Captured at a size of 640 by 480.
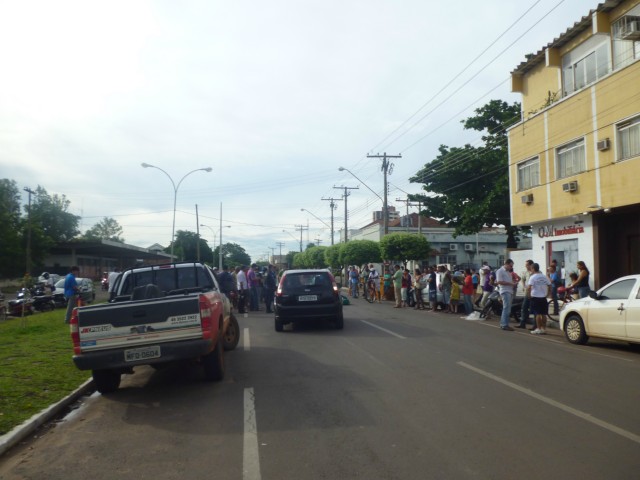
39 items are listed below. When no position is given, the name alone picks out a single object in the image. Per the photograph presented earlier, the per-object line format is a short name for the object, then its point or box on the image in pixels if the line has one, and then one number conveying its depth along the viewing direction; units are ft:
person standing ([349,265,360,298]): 107.45
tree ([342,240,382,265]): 161.68
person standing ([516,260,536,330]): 51.08
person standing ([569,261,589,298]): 48.55
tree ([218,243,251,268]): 389.76
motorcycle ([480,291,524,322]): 56.95
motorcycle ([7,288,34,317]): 75.51
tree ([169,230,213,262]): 239.97
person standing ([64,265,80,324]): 51.39
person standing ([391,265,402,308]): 77.71
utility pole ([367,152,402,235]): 125.49
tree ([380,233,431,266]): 132.98
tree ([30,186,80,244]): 286.46
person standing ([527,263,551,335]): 46.79
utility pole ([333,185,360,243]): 189.06
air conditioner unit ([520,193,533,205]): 75.95
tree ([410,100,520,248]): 117.91
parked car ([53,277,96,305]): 80.16
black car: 47.55
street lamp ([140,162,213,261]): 115.96
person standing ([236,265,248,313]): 65.67
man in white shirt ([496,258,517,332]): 50.28
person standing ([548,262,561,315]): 57.16
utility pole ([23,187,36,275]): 159.45
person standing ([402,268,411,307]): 79.15
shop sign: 68.27
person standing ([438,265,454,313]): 69.87
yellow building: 57.98
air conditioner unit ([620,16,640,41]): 55.11
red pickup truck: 24.23
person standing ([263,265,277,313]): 68.95
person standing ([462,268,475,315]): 64.03
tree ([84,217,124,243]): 395.96
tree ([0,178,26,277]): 163.73
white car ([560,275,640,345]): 35.24
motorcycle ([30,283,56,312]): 82.23
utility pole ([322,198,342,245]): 220.02
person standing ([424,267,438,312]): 71.10
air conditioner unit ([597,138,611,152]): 59.62
